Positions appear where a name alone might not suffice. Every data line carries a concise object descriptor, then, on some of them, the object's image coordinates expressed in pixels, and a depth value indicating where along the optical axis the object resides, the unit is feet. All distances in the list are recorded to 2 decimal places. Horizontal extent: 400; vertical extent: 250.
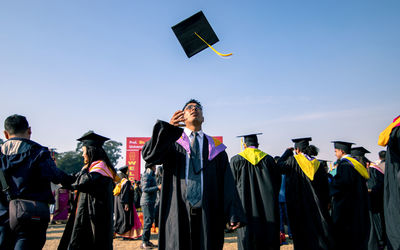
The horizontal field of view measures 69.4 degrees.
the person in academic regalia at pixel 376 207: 18.61
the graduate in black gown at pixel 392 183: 10.79
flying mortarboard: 14.34
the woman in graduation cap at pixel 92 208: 14.42
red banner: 66.85
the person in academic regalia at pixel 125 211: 27.14
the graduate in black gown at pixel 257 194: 17.07
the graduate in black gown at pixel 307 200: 18.21
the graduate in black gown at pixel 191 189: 8.50
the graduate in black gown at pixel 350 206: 18.72
